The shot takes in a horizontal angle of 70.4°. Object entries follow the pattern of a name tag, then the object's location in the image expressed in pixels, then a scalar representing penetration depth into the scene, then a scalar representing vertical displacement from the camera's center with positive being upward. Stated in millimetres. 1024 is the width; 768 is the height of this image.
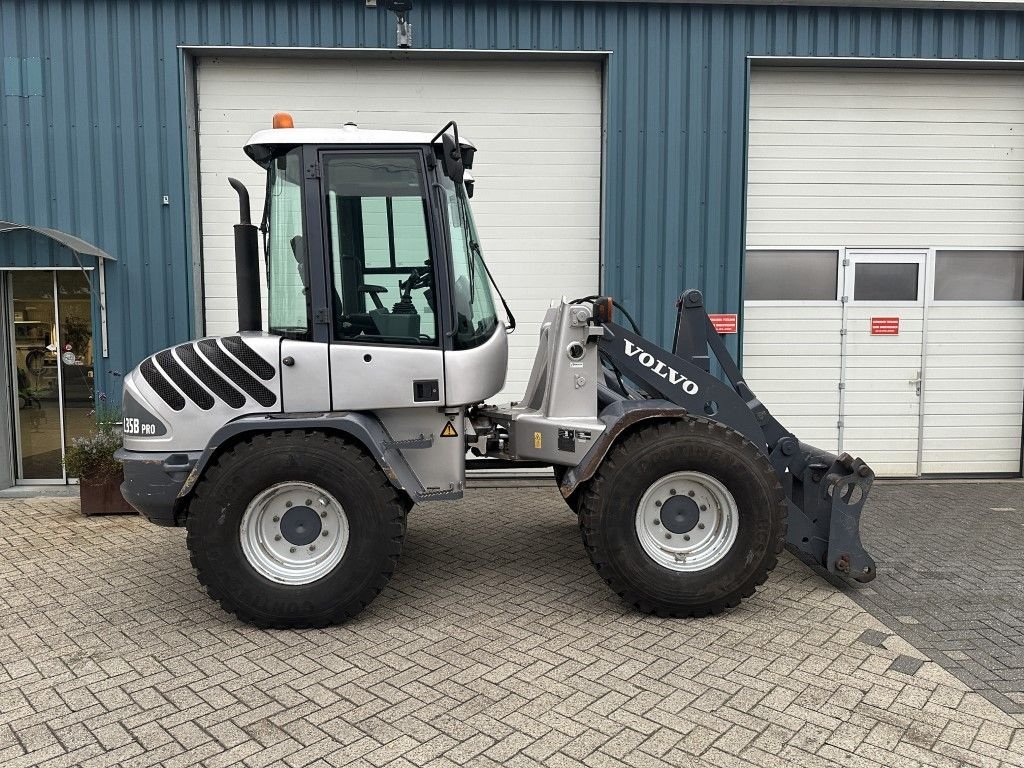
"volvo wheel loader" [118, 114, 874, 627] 4035 -652
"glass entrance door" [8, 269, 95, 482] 7312 -490
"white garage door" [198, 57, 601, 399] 7418 +1900
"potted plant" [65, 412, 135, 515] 6480 -1386
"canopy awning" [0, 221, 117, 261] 6652 +729
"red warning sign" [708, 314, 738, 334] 7590 -32
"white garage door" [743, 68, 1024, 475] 7773 +735
